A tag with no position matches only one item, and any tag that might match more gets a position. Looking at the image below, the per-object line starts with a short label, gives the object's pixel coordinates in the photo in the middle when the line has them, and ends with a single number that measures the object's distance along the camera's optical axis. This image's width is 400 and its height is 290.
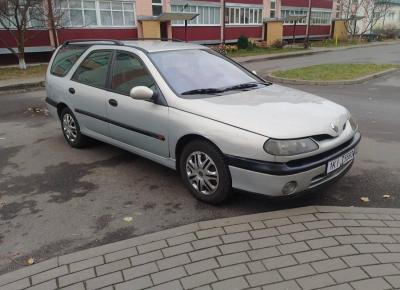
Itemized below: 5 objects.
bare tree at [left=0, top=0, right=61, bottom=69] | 17.20
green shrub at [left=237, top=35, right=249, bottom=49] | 30.47
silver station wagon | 3.47
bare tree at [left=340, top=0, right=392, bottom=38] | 45.81
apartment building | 21.29
